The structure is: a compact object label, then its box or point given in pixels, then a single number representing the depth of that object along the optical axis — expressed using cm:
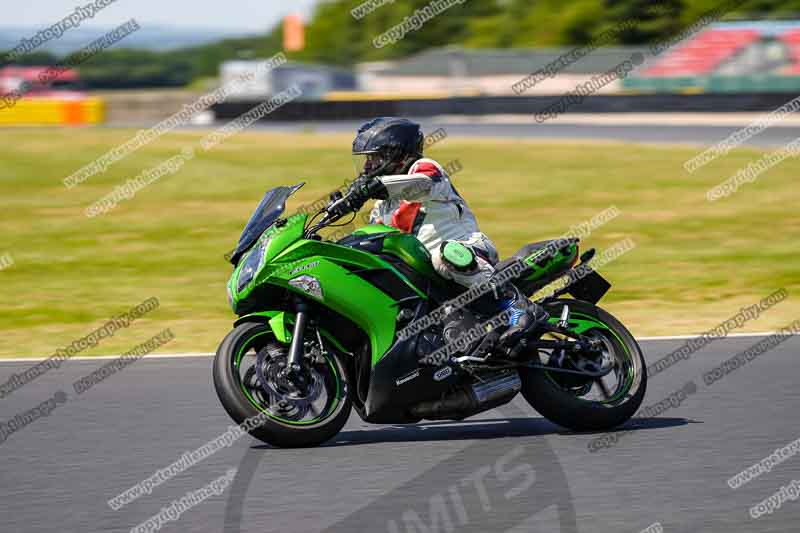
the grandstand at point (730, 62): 9156
